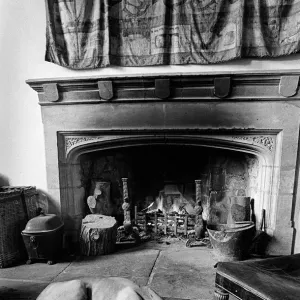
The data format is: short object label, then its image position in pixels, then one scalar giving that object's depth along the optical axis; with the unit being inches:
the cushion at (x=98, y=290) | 35.5
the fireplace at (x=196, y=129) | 87.3
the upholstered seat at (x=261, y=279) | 46.2
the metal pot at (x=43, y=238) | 83.7
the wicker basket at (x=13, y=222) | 84.8
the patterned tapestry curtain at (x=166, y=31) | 83.3
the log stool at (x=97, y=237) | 91.8
